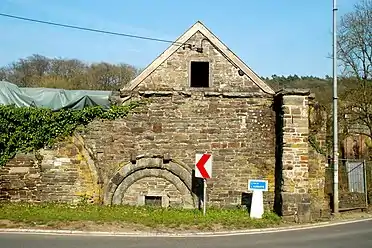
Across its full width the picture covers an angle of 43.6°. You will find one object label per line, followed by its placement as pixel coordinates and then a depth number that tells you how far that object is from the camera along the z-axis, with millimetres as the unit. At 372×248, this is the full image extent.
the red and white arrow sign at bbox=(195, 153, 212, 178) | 16359
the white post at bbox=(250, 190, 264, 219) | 16375
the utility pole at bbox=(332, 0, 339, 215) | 18234
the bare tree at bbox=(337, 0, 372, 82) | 29734
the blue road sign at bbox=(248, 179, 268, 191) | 16547
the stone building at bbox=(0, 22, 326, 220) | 17516
